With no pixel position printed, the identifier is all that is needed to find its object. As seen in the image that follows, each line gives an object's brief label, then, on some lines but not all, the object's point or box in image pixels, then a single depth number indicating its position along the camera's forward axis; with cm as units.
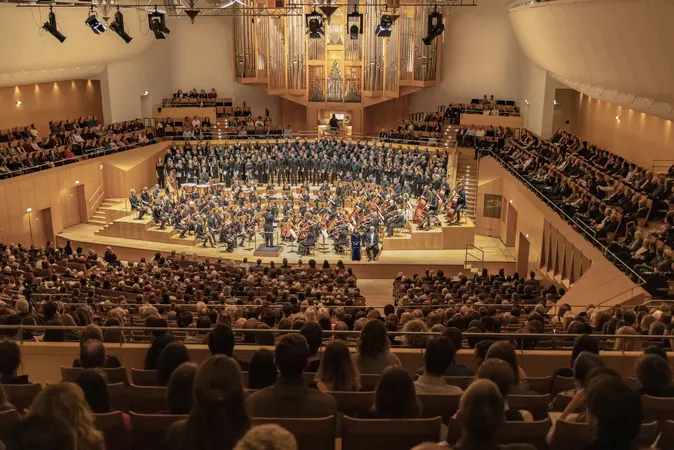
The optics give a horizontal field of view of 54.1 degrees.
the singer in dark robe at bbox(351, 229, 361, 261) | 1572
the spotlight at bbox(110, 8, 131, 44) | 1758
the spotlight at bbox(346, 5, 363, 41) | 1664
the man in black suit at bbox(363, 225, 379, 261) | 1582
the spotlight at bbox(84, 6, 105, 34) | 1644
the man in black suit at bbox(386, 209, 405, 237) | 1711
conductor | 1658
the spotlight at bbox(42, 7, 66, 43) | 1597
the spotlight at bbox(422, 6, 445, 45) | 1802
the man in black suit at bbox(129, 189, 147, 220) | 1838
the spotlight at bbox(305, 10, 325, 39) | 1722
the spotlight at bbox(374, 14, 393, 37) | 1744
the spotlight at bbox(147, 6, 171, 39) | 1655
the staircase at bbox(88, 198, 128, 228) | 1948
